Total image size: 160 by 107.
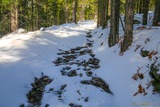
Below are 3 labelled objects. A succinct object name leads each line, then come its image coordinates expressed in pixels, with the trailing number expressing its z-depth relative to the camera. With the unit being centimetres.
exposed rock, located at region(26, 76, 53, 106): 441
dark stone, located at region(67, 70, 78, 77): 564
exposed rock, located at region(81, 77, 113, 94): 484
